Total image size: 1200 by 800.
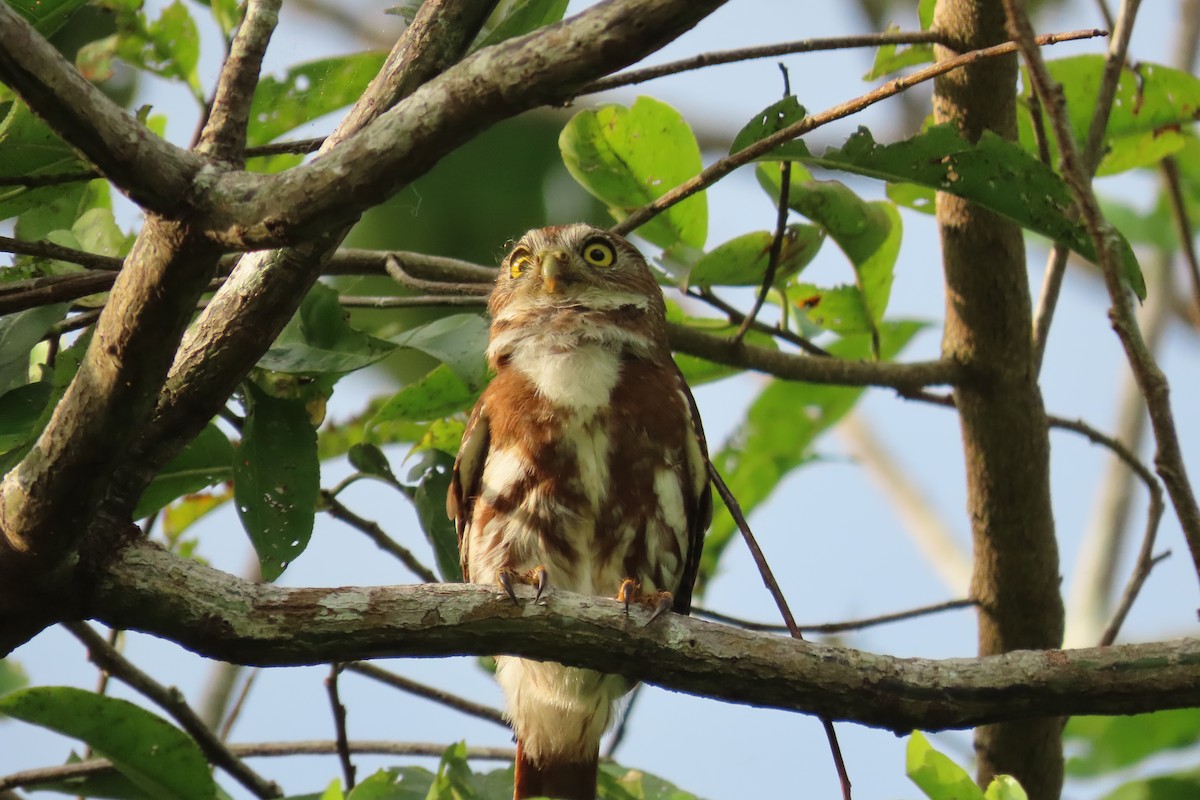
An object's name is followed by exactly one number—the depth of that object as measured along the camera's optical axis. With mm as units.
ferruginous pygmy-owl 7656
